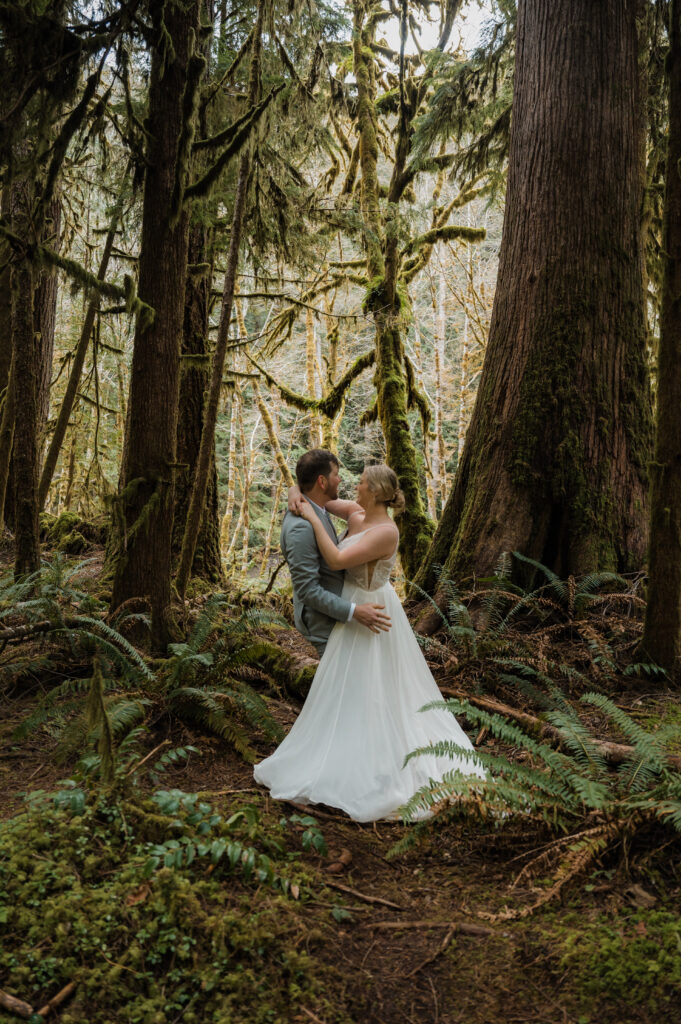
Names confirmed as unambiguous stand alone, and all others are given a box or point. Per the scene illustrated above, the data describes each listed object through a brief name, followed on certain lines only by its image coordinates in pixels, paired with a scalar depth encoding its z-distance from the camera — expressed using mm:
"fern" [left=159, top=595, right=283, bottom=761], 4184
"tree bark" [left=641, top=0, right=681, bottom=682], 3922
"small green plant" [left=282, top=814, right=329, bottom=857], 3275
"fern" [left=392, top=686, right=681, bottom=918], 2967
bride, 3820
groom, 4129
